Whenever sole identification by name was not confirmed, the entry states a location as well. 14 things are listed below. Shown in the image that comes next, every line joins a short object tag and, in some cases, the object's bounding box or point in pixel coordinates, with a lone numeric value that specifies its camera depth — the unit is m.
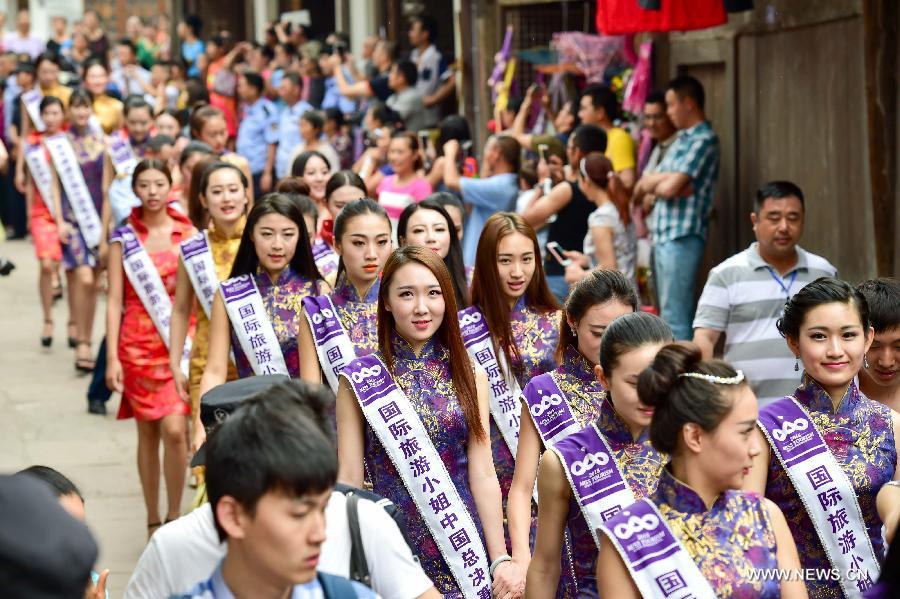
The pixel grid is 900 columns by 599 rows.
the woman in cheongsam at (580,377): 6.38
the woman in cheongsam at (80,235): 16.34
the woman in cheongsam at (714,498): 4.65
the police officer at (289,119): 21.15
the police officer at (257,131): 21.84
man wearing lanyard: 9.17
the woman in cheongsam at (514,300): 7.80
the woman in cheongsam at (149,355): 10.66
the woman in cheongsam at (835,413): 5.87
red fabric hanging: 11.85
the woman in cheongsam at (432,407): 6.86
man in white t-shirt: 4.54
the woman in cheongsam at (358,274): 7.89
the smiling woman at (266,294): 8.65
